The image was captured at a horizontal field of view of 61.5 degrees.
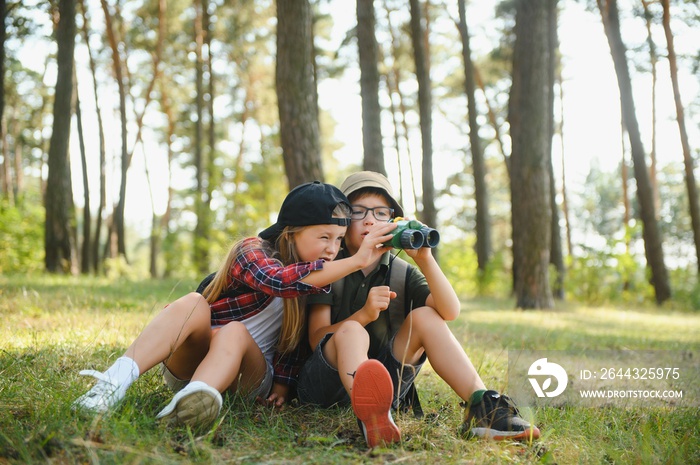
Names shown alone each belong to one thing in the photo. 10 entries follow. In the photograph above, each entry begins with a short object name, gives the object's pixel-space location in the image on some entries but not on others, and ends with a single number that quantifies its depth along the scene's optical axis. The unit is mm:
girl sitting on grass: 2283
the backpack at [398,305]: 2912
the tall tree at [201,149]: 14062
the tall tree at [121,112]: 15789
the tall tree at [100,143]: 16016
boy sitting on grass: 2246
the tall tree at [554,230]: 12600
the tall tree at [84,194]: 15703
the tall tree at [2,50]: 7582
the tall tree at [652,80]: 13964
